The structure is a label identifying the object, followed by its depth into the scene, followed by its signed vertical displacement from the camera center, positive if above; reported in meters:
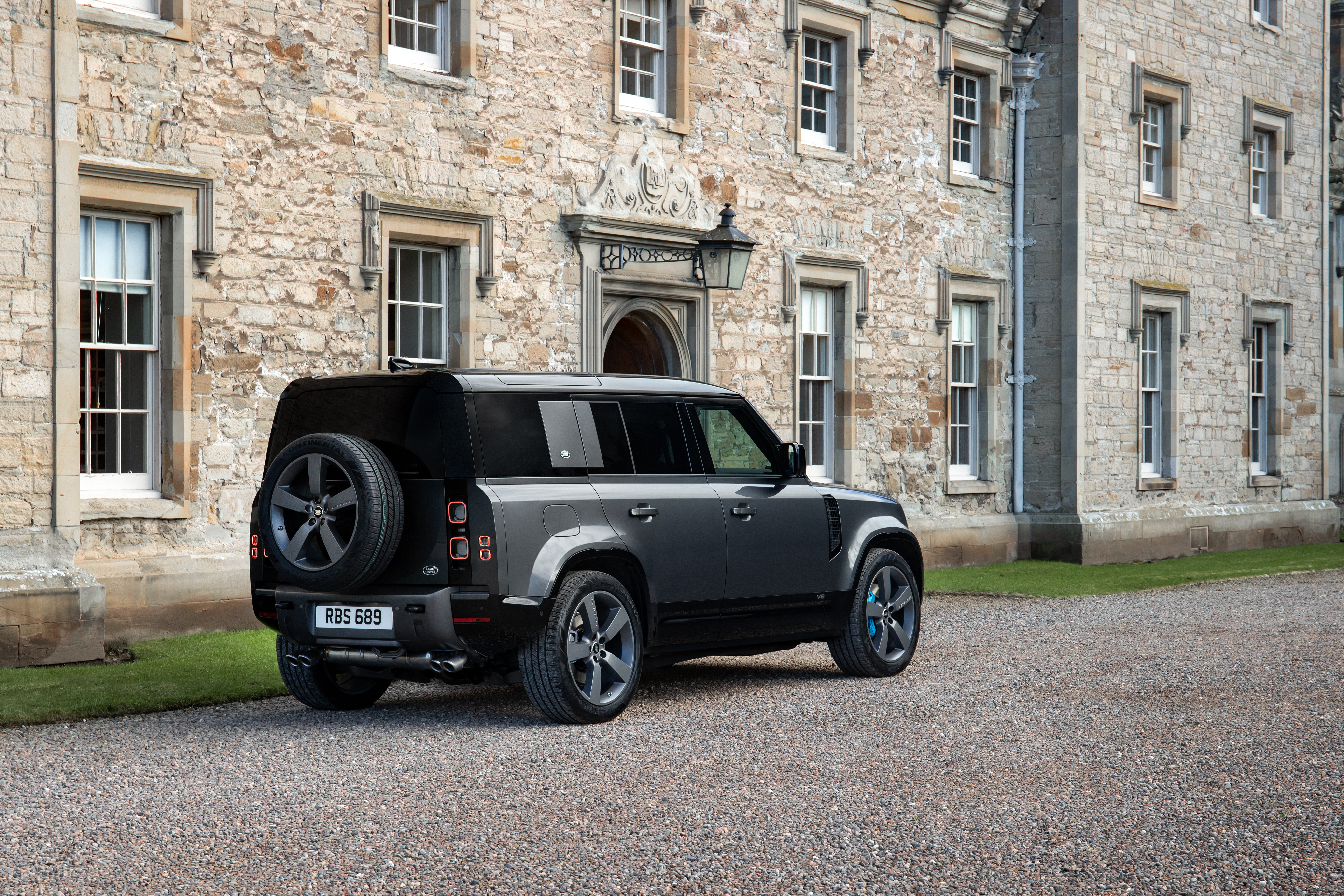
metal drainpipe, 20.28 +3.01
